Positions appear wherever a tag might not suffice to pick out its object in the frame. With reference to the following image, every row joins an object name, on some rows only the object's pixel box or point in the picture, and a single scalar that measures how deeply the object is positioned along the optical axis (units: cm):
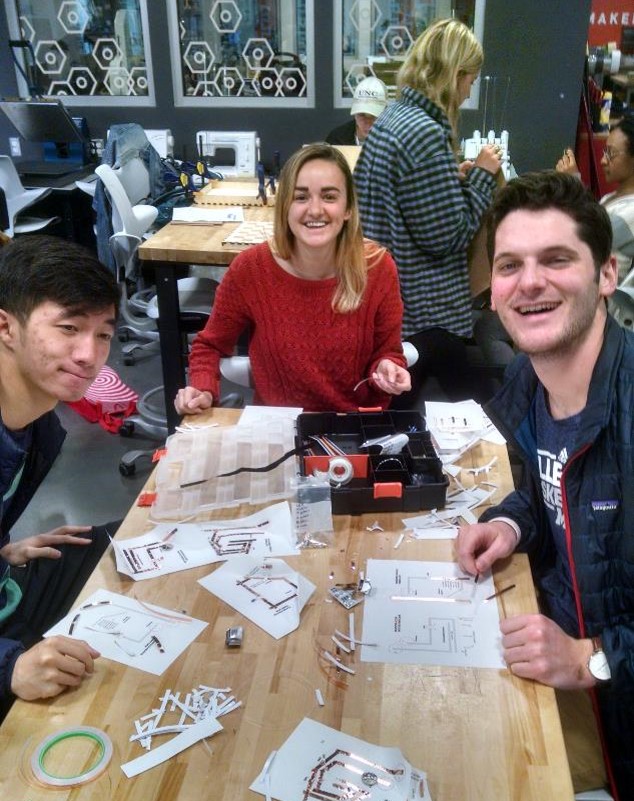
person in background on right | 260
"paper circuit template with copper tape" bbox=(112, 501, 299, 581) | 130
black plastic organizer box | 143
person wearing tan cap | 437
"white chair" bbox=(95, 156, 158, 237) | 346
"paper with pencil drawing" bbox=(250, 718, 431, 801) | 90
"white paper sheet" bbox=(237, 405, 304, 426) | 178
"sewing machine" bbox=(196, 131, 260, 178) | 452
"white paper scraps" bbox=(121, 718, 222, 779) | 93
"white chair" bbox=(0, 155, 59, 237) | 441
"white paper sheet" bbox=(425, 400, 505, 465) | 166
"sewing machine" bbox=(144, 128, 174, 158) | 527
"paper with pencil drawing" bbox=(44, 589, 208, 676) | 110
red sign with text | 537
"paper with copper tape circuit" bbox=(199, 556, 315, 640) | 117
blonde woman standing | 244
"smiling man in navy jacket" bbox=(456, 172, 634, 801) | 119
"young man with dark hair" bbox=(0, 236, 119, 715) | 123
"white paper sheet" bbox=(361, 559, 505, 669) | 110
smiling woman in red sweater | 201
